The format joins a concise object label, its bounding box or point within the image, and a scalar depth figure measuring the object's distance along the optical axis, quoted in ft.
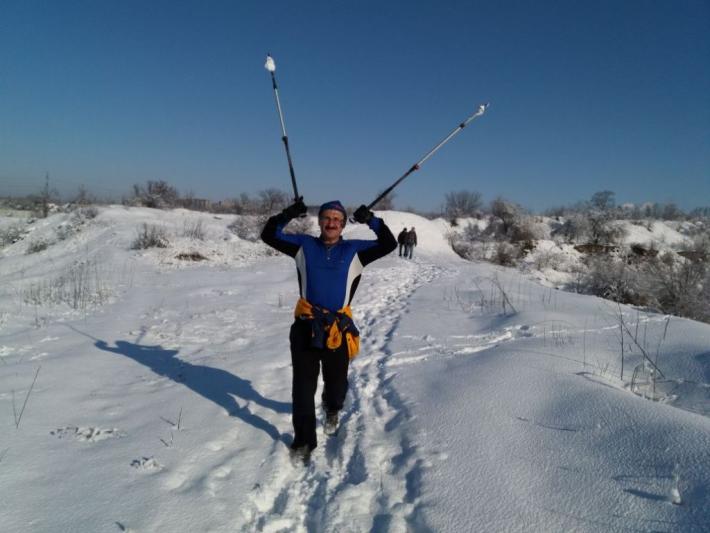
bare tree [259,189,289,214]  116.78
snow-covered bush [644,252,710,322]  28.13
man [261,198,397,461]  9.68
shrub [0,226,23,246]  73.10
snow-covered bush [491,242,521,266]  78.36
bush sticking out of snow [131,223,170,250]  56.24
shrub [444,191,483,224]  170.19
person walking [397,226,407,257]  63.83
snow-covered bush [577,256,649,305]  36.68
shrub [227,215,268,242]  74.79
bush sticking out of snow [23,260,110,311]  27.25
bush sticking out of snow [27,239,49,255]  65.92
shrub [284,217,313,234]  74.50
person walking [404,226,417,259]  63.92
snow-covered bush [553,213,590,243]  102.04
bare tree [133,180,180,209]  119.96
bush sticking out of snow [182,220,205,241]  65.80
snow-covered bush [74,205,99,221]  79.32
